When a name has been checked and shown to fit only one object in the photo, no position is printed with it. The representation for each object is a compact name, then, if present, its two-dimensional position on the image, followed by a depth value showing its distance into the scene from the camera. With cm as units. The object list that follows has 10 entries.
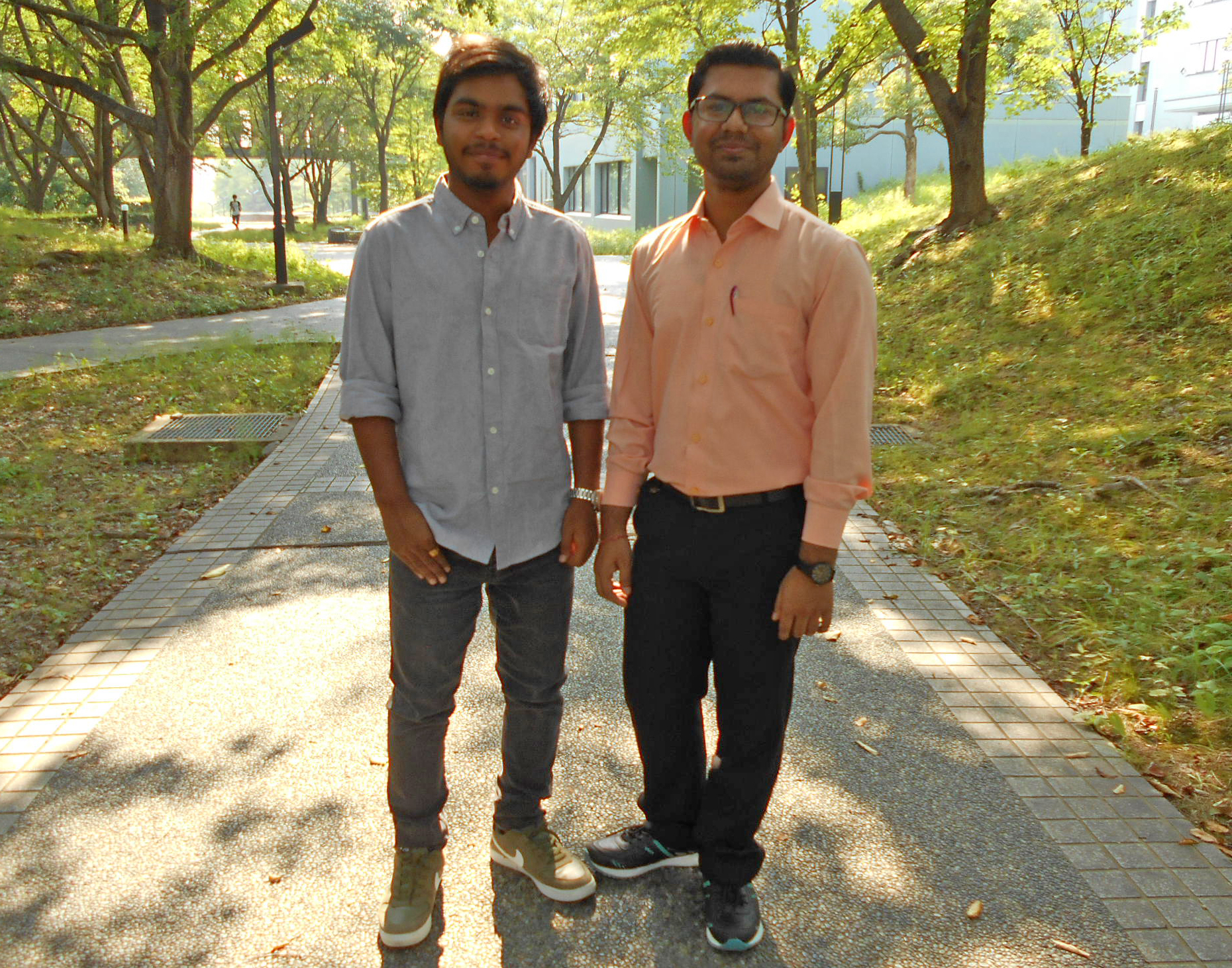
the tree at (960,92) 1359
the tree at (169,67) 1718
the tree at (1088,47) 2008
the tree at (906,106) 2980
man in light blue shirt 233
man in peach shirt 226
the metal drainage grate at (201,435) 774
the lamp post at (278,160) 1686
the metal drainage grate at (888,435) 818
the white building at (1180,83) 5288
